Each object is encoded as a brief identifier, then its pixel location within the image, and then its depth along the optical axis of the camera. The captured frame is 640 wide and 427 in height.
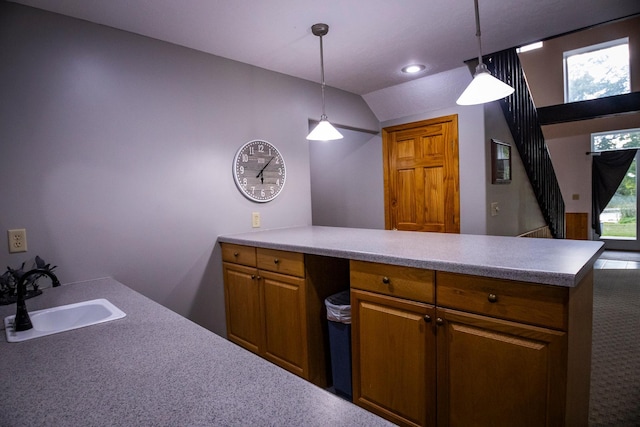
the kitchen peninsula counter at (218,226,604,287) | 1.21
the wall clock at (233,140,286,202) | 2.72
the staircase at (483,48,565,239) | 3.55
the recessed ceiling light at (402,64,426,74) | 2.91
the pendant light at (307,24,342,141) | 2.29
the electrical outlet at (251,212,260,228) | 2.82
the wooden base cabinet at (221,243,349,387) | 2.07
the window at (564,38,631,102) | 6.32
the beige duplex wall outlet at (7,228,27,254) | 1.76
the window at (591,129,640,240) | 6.64
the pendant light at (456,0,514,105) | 1.63
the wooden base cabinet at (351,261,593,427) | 1.18
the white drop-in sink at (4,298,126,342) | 1.36
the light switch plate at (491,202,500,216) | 3.29
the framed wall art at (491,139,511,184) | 3.29
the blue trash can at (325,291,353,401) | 1.92
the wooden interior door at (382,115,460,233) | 3.33
